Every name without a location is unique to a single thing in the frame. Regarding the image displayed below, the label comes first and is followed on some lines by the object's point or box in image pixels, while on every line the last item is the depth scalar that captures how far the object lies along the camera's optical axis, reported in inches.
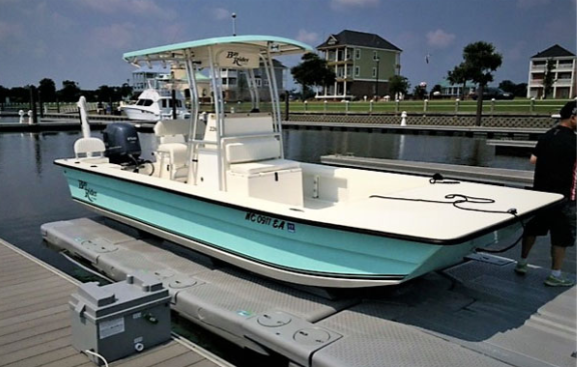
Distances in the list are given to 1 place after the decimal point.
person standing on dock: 170.2
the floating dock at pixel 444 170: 389.1
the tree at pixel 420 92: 2317.2
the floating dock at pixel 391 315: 128.0
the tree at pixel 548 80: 1927.3
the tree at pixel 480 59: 1929.1
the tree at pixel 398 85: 2303.2
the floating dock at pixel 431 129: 752.0
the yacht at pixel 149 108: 1273.4
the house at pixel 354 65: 2399.1
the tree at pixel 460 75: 1977.1
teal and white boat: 142.9
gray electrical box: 118.7
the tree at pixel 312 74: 2154.3
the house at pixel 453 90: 2316.6
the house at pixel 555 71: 2182.6
